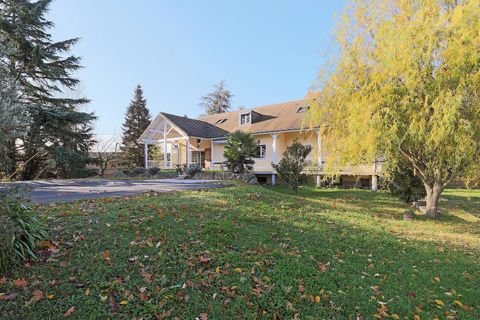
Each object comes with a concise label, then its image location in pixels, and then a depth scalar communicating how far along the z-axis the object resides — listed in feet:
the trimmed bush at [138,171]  69.74
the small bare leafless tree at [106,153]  76.18
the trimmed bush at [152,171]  67.51
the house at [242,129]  64.23
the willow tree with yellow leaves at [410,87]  20.95
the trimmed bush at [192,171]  59.02
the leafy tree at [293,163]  39.55
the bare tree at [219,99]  142.61
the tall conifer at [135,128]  101.90
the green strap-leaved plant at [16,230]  10.10
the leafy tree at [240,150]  52.70
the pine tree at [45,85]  55.72
